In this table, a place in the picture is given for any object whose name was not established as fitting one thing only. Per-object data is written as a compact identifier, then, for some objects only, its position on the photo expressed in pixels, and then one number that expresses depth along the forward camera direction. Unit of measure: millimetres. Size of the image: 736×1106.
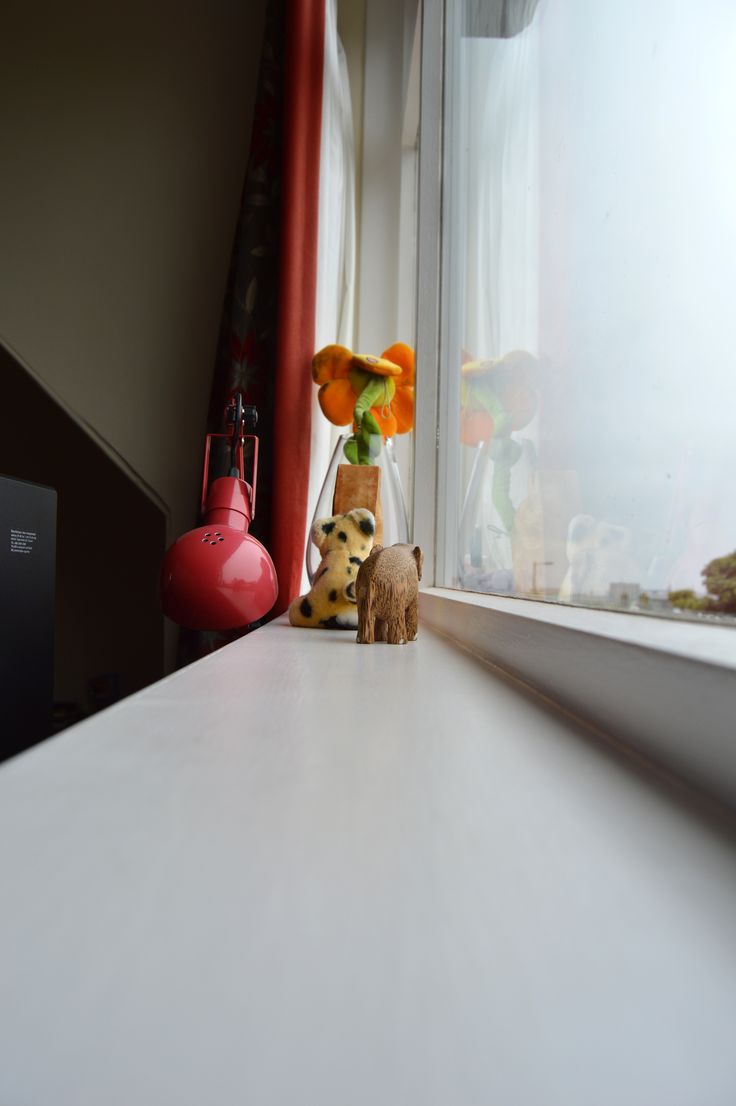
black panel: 837
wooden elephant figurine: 680
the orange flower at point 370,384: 1291
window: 284
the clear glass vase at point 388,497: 1169
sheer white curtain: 1583
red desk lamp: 971
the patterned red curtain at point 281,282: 1470
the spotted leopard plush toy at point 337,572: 855
